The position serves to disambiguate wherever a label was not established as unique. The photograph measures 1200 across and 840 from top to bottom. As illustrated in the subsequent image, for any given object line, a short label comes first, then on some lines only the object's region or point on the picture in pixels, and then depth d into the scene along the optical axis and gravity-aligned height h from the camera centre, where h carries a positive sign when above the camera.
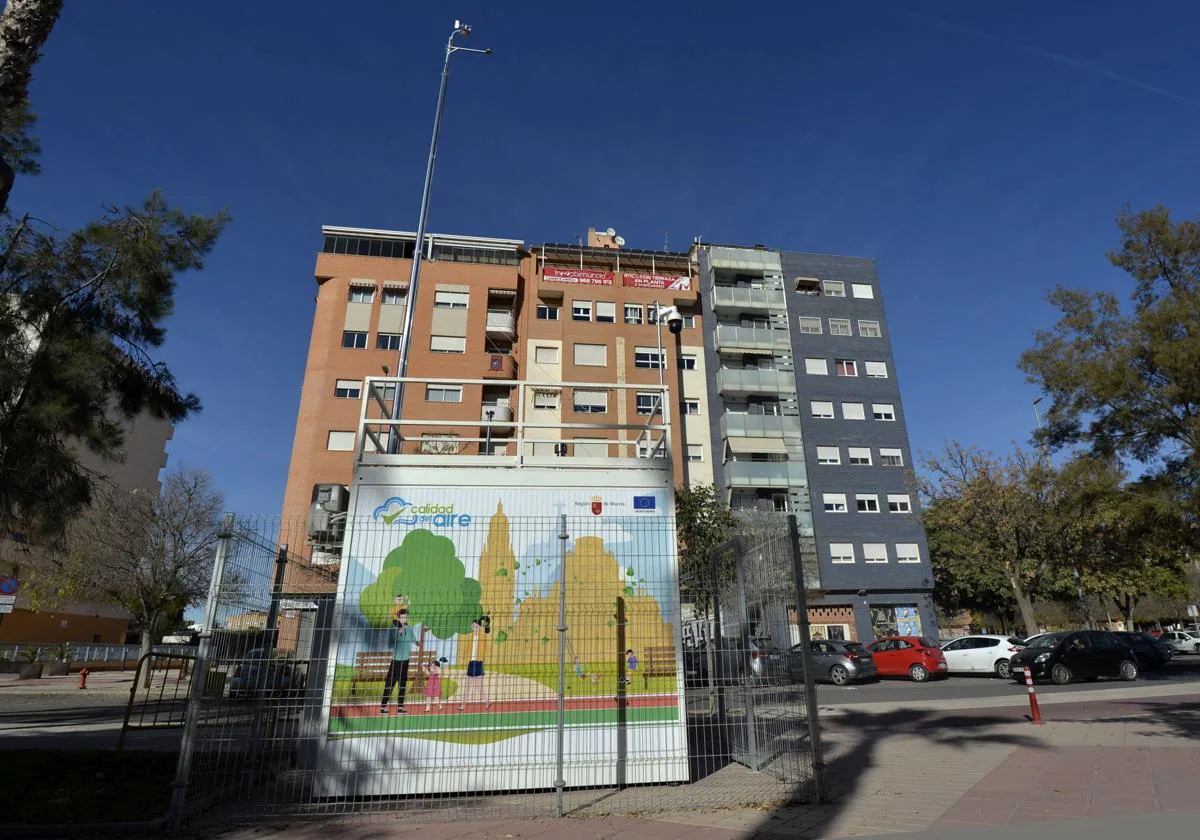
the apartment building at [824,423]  37.06 +13.33
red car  22.78 -0.16
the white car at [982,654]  22.23 -0.03
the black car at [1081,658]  18.73 -0.13
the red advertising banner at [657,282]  41.94 +22.54
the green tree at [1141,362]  18.61 +8.39
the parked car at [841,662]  22.12 -0.28
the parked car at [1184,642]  36.41 +0.59
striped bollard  10.70 -0.88
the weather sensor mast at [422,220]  14.03 +9.85
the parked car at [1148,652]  21.49 +0.04
